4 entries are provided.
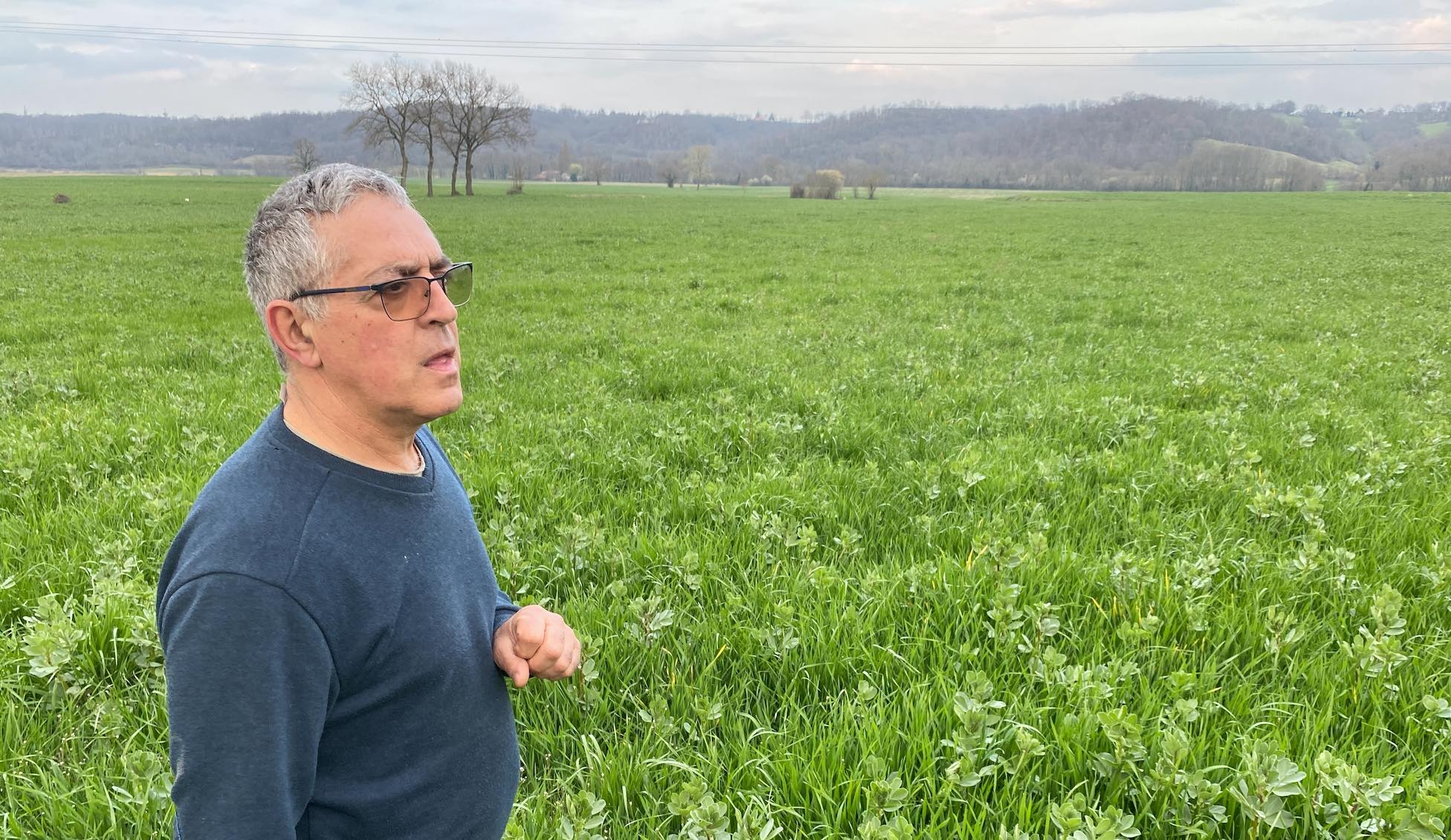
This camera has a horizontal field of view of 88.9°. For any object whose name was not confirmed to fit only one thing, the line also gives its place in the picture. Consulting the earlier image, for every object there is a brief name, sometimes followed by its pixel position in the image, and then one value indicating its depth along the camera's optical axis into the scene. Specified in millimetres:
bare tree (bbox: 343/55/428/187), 69938
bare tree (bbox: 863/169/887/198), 121762
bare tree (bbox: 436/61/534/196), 74188
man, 1484
